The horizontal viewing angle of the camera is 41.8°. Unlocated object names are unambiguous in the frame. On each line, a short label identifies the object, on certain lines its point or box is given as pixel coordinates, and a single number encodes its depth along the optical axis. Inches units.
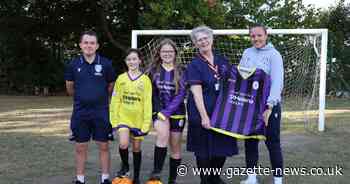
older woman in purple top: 167.6
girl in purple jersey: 180.7
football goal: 362.6
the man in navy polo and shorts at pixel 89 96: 181.9
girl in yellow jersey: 182.7
